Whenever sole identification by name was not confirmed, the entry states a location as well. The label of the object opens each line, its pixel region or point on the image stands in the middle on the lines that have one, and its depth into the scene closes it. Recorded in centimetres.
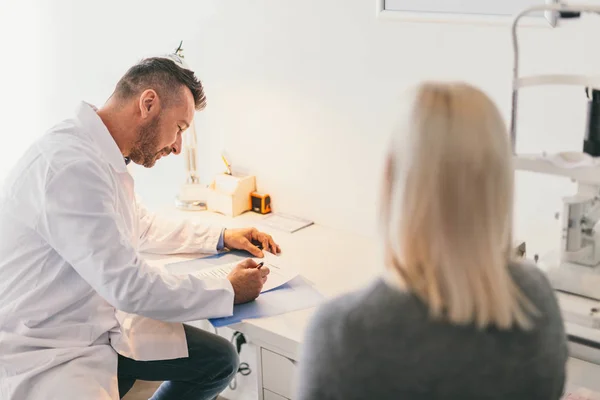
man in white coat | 167
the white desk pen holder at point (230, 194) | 246
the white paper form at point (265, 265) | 194
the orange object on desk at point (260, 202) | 249
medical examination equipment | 153
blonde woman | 99
